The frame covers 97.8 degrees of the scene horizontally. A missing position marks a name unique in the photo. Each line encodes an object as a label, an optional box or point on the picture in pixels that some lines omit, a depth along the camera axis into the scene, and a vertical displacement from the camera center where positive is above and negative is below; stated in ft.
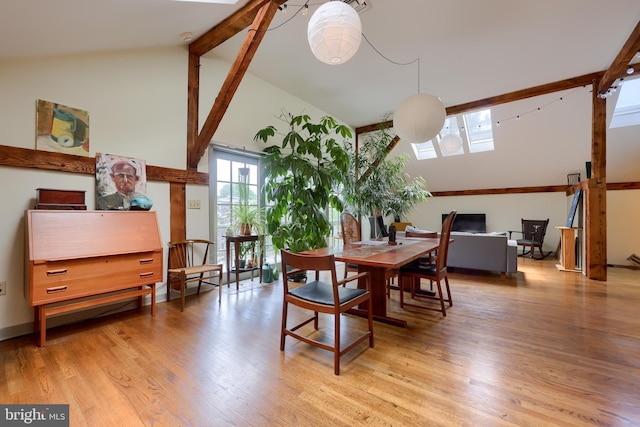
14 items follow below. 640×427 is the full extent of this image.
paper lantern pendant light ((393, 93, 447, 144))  8.45 +2.99
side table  12.11 -1.46
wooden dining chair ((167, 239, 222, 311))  10.29 -2.01
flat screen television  24.30 -0.89
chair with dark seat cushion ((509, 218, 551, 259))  20.02 -1.56
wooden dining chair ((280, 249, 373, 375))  5.99 -1.98
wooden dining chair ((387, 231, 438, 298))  10.33 -1.09
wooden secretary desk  7.27 -1.24
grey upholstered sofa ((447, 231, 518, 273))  14.28 -2.08
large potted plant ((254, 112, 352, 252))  12.86 +1.12
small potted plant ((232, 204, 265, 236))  12.92 -0.28
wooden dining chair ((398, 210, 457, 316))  8.89 -1.89
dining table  7.17 -1.15
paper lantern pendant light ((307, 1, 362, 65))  5.87 +3.93
